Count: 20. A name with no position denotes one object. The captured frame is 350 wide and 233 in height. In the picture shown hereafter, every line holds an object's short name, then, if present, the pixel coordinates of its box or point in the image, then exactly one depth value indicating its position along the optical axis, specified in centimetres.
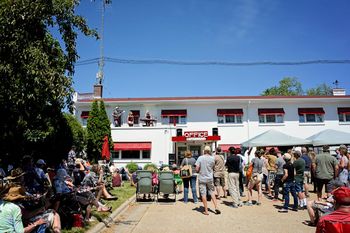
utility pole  3069
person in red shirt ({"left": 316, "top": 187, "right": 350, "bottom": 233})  268
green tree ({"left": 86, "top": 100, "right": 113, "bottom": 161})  2452
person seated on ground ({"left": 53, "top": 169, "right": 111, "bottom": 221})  680
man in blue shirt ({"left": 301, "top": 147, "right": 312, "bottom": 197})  1324
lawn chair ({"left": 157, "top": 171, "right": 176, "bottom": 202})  1059
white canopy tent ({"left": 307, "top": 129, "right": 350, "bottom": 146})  1625
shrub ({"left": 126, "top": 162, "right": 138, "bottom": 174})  2240
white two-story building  2647
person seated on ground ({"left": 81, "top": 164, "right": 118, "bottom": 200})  845
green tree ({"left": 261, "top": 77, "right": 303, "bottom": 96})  5903
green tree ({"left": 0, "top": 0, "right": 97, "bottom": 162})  536
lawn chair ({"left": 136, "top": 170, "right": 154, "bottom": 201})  1071
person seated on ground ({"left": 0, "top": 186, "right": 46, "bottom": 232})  378
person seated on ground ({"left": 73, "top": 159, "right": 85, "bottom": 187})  905
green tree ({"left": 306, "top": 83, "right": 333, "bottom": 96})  6088
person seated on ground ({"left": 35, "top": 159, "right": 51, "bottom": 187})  664
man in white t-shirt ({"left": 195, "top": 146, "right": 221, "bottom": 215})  879
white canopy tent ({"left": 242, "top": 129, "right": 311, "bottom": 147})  1581
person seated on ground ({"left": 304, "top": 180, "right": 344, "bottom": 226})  632
